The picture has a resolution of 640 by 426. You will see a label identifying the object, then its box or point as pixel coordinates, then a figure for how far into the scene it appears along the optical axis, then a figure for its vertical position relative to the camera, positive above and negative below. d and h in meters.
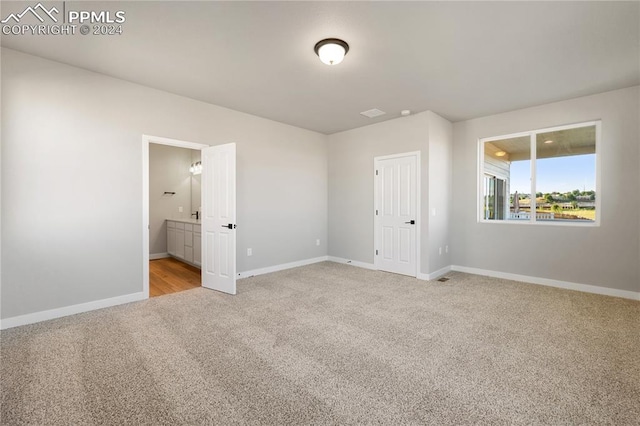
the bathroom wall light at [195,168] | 6.61 +1.04
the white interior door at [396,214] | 4.82 -0.04
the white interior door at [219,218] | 3.92 -0.09
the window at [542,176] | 4.11 +0.57
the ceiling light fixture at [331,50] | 2.61 +1.53
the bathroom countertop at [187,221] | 5.23 -0.19
